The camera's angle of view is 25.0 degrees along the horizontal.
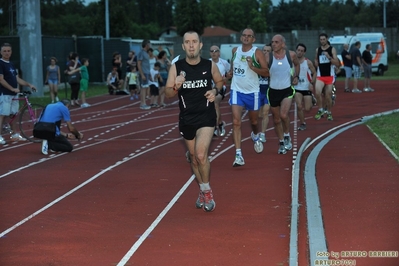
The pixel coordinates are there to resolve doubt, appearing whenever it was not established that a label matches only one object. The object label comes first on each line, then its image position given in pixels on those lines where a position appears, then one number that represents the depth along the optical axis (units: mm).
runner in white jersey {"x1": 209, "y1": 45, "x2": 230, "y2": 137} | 17069
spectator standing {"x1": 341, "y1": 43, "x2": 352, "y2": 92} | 34938
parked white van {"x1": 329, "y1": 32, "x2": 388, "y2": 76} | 49375
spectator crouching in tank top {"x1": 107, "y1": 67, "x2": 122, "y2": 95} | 35719
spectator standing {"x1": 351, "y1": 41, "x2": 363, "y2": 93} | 34344
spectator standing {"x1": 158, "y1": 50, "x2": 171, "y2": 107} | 27844
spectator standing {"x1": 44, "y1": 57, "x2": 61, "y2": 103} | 29078
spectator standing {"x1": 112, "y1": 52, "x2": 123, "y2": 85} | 36156
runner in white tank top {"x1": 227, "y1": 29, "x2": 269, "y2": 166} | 13477
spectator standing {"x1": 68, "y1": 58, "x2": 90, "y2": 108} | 29188
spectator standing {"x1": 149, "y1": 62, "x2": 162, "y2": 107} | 27141
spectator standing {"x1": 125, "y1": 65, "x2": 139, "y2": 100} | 32875
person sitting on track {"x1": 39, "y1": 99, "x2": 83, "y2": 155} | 16188
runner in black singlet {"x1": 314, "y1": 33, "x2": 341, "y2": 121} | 20703
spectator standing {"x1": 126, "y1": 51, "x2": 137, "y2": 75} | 34188
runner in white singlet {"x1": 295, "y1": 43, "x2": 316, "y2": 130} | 19461
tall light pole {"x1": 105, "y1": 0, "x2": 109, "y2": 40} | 49844
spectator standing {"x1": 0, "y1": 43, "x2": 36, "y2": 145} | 17391
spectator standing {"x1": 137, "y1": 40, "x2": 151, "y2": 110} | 26984
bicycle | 18156
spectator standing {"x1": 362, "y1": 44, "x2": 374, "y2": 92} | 34844
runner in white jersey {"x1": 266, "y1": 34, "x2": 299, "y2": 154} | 15195
